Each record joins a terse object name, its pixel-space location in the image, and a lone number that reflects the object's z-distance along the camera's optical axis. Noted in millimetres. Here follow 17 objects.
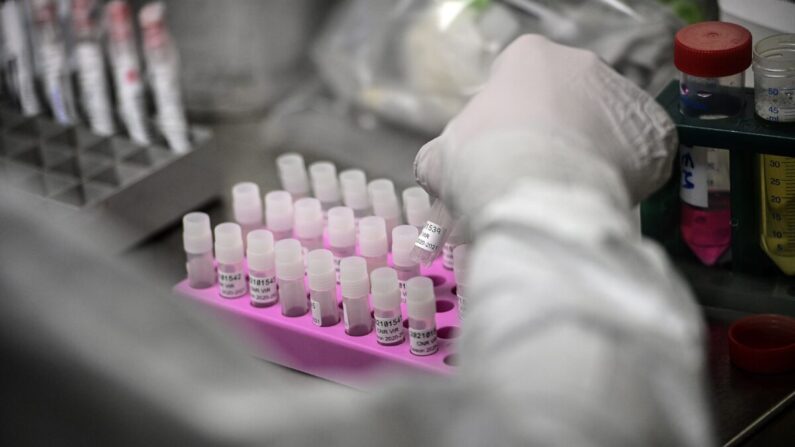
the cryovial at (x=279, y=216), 1110
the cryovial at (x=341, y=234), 1082
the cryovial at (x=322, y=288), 1041
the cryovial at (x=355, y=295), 1034
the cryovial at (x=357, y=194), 1119
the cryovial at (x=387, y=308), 1023
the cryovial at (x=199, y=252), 1088
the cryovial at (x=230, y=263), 1074
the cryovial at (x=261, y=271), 1063
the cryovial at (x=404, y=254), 1065
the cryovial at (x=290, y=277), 1054
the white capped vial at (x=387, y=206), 1103
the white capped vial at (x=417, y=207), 1089
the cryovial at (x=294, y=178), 1147
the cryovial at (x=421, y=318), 1014
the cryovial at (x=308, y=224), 1097
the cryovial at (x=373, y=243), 1071
